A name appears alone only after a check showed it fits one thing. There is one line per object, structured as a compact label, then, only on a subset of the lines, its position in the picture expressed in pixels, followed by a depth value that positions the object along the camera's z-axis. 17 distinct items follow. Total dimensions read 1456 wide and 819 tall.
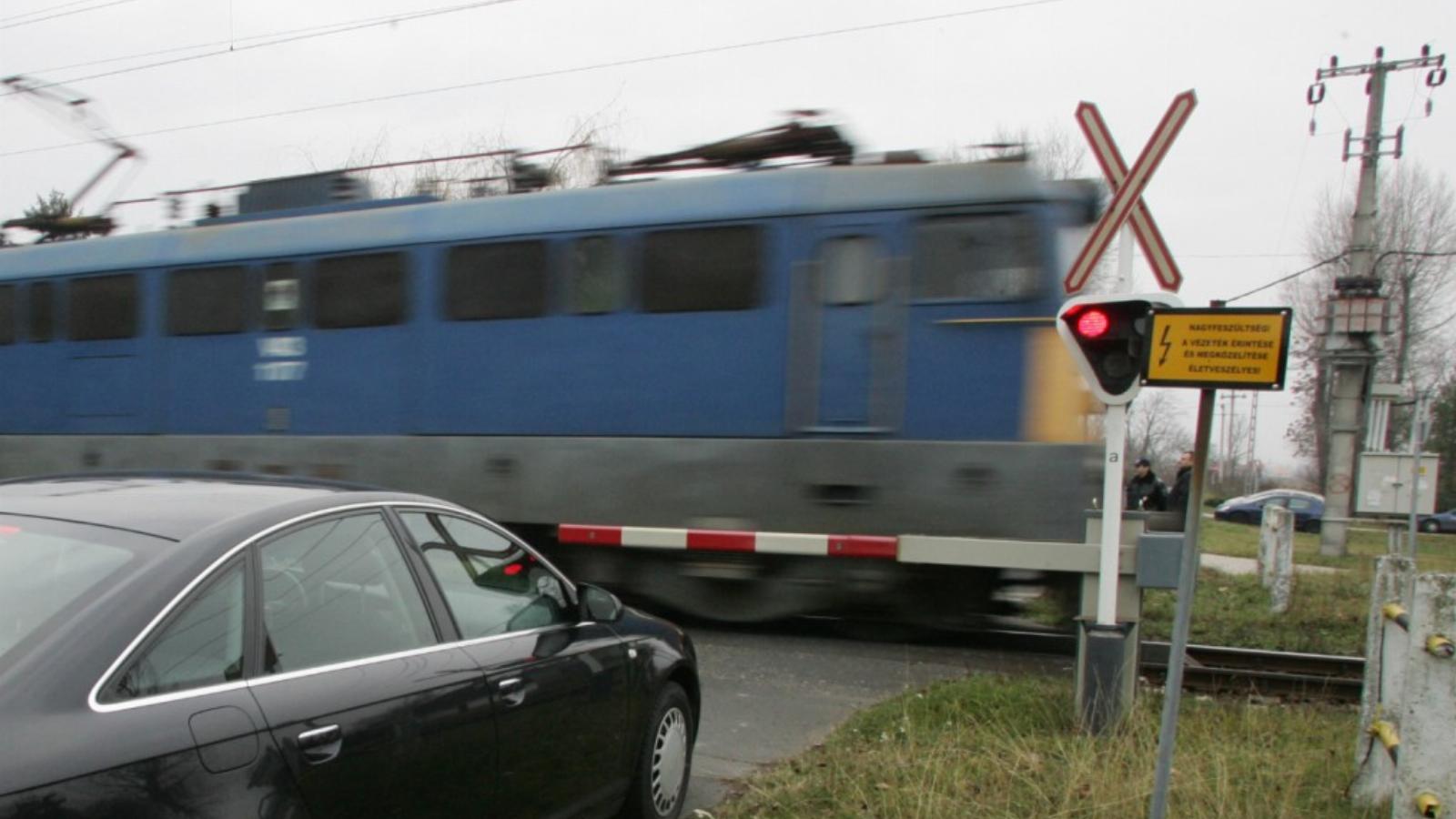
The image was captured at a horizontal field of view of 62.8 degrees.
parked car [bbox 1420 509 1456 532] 41.25
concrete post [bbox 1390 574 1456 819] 4.54
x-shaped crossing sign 5.76
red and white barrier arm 8.66
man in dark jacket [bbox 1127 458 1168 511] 15.91
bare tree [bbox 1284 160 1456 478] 34.59
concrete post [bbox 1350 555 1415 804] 4.97
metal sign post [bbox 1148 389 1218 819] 3.67
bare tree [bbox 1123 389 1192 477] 45.56
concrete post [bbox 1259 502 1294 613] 12.30
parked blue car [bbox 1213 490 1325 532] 39.69
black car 2.50
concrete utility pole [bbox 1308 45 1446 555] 21.48
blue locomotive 8.53
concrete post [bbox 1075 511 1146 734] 5.97
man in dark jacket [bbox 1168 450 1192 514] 14.91
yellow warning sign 3.52
